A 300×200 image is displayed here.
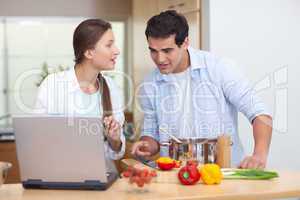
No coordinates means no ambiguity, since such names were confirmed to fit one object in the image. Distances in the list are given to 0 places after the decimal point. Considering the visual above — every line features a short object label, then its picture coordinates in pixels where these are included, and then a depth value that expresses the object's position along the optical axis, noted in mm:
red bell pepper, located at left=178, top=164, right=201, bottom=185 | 2395
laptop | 2316
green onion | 2468
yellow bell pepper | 2386
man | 2970
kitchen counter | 2254
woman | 2855
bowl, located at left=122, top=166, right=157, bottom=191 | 2285
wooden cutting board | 2477
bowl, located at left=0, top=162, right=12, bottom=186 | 2375
